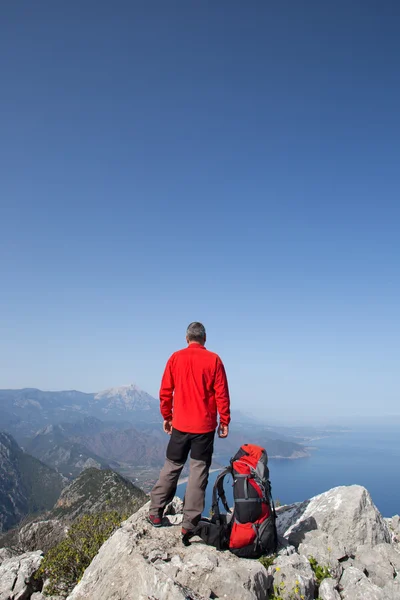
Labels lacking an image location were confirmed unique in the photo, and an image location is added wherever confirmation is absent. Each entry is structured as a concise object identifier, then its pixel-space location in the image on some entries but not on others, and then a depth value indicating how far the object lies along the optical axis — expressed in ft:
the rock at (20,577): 20.04
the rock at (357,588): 15.69
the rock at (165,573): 13.66
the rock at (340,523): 22.40
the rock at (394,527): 26.48
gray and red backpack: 16.89
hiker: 18.49
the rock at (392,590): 16.05
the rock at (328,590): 15.53
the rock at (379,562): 18.78
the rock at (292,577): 15.07
